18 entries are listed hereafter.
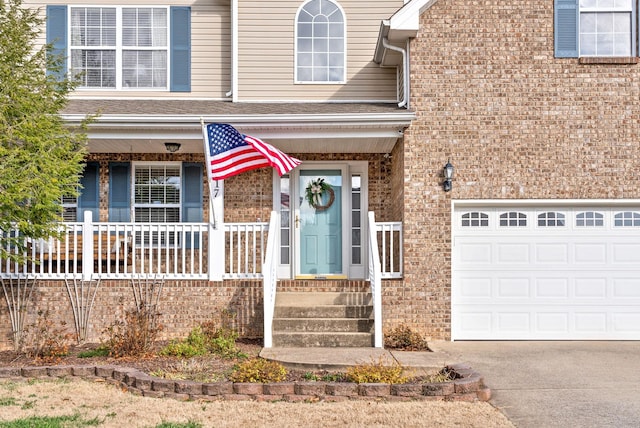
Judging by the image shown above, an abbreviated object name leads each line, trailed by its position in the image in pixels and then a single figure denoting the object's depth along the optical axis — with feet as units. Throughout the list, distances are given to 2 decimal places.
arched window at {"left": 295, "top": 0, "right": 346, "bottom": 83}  43.39
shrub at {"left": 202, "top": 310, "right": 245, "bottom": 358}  32.50
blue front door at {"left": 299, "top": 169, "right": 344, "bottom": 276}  42.98
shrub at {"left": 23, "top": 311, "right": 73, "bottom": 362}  30.71
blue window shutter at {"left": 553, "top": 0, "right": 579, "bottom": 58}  36.70
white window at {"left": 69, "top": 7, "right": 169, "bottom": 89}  43.78
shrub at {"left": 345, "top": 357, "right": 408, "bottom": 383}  25.11
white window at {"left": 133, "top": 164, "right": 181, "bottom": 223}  42.55
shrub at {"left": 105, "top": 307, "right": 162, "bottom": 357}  31.07
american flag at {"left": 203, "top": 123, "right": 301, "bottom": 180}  35.29
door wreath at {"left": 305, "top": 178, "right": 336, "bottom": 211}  43.01
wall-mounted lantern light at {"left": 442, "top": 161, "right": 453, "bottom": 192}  36.25
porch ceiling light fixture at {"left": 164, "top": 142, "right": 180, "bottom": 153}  39.17
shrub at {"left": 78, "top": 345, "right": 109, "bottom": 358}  31.65
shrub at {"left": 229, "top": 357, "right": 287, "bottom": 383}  25.30
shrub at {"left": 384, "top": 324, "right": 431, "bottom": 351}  33.63
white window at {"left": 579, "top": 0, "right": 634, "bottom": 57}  37.06
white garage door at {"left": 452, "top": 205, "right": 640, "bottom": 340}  36.99
